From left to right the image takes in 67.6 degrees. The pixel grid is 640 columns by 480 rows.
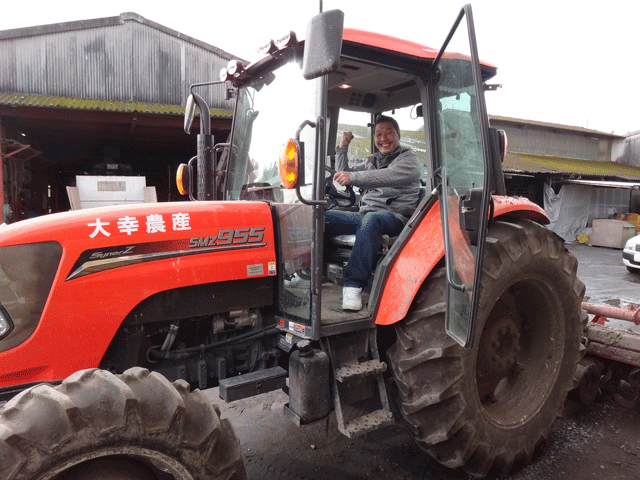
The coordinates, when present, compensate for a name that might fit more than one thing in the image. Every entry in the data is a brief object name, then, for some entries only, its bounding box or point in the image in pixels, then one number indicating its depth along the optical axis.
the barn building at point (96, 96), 12.12
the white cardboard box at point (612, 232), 16.03
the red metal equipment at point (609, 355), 3.36
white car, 10.23
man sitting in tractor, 2.69
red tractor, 1.81
